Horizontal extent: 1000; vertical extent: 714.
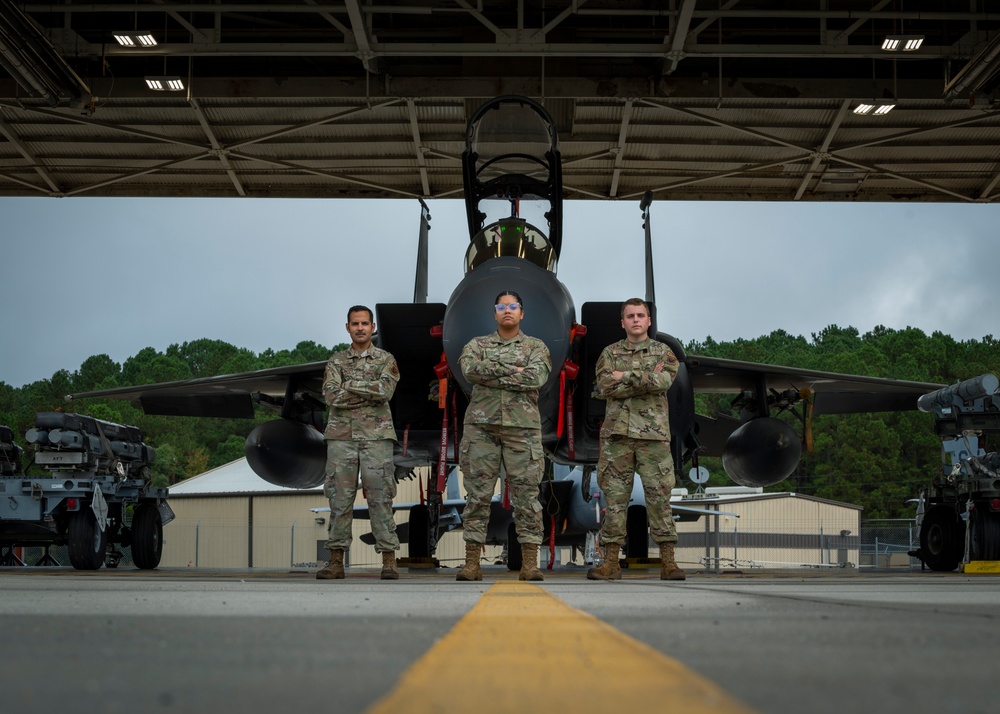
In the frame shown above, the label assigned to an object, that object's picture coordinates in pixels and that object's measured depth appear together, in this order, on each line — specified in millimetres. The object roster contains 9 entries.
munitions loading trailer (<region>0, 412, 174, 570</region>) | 11344
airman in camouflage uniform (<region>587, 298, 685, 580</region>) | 7316
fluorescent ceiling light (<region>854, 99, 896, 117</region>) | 13633
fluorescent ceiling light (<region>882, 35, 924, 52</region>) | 12391
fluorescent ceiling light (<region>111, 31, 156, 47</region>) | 12391
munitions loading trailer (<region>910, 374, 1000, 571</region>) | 10609
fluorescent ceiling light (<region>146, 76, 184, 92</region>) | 13211
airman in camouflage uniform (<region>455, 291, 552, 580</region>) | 7000
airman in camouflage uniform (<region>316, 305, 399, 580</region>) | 7688
